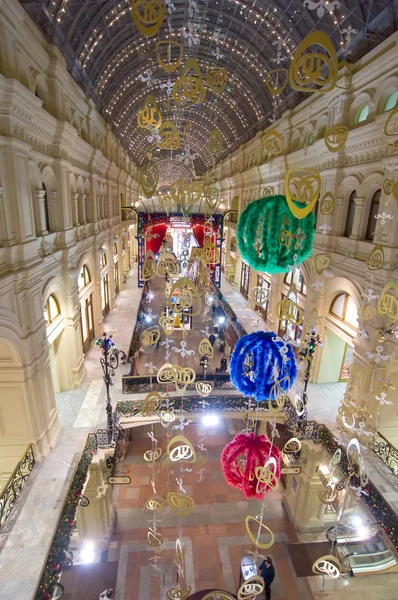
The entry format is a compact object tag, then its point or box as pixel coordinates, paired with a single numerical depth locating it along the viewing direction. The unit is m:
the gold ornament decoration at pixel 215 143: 6.83
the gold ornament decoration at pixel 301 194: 4.63
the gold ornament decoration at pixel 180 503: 5.80
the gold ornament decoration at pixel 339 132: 4.99
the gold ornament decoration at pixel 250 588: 5.35
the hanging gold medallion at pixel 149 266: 8.16
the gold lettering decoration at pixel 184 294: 6.33
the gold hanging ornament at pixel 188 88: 5.20
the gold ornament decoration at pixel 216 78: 5.44
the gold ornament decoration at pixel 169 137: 6.13
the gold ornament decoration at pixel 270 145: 5.91
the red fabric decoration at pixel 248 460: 5.73
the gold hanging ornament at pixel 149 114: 5.73
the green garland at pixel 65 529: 5.93
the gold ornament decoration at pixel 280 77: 11.93
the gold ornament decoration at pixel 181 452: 5.64
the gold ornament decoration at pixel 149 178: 7.15
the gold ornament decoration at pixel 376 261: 7.18
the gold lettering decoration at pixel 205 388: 7.41
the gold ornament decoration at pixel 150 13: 3.93
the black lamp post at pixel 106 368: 8.68
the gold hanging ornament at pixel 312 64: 3.69
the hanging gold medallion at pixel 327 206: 7.99
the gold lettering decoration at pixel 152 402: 6.41
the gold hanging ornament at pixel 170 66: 4.74
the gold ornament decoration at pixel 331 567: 6.42
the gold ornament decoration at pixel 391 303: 6.21
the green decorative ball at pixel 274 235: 5.39
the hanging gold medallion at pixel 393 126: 6.90
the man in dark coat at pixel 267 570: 7.86
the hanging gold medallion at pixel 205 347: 7.61
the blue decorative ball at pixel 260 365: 5.68
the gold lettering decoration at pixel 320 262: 9.89
